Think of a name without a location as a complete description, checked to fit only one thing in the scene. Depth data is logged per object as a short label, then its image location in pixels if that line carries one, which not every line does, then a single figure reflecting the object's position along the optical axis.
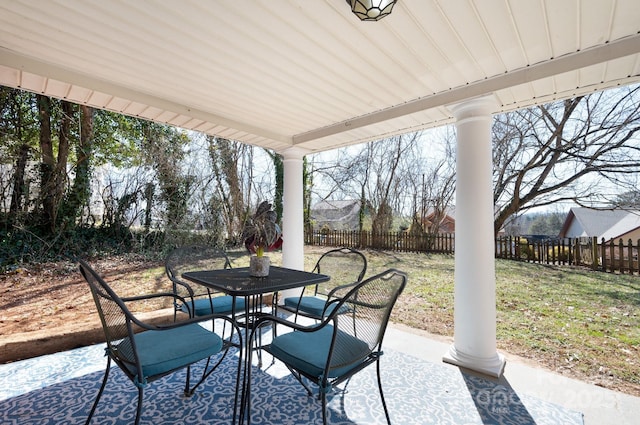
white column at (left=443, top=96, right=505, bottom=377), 2.54
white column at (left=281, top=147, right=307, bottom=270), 4.26
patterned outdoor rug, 1.94
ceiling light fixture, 1.49
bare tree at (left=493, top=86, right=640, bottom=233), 5.66
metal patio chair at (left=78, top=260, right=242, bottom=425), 1.51
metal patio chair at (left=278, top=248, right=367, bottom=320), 2.95
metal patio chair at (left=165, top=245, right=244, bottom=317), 2.69
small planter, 2.40
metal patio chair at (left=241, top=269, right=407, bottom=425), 1.55
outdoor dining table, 1.90
